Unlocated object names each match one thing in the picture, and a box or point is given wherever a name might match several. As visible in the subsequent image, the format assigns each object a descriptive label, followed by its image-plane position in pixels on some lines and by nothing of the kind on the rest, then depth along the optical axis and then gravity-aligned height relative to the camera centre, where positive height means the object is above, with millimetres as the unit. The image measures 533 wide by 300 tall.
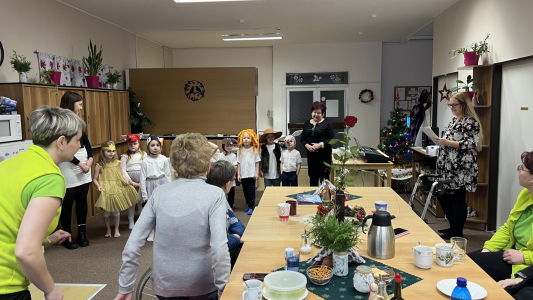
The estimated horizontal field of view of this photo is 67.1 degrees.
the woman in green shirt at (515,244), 2248 -803
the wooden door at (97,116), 5293 -30
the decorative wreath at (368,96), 9430 +379
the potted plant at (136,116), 6984 -45
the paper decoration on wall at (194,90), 7551 +432
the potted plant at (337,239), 1821 -581
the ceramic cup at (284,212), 2806 -695
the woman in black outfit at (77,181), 4242 -730
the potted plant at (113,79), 6242 +545
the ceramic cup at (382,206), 2848 -672
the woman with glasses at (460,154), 4207 -472
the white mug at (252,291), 1568 -700
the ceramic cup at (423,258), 1921 -705
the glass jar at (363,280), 1673 -702
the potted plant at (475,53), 4723 +666
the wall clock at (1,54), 4313 +653
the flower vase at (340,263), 1847 -697
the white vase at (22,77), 4340 +407
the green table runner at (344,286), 1671 -760
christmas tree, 7885 -531
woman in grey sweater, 1794 -559
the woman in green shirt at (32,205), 1431 -331
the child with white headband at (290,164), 5539 -716
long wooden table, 1729 -757
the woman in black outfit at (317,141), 5191 -389
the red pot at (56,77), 4781 +445
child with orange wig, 5719 -704
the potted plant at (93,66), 5652 +684
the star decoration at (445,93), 5873 +263
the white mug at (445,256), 1958 -709
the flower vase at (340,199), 2542 -555
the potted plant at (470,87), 4816 +282
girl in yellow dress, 4766 -874
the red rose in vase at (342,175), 2322 -392
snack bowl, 1744 -718
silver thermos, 2016 -636
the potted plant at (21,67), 4293 +513
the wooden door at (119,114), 5973 -5
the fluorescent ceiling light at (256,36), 7879 +1498
